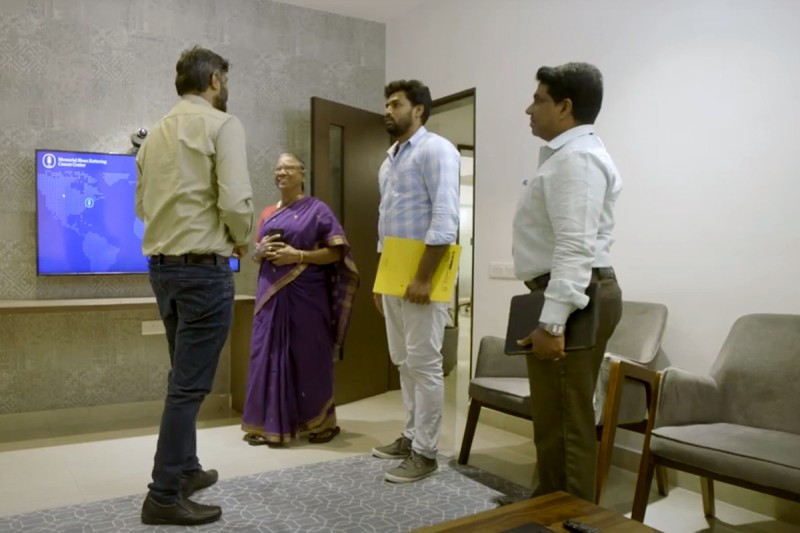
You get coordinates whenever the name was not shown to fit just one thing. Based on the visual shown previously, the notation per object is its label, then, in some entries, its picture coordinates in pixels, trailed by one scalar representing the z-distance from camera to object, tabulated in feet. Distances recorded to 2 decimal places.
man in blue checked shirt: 7.70
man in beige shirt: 6.43
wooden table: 3.88
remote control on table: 3.76
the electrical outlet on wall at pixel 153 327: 11.57
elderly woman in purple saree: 9.72
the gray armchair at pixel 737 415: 5.55
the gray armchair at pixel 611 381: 6.94
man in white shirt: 5.13
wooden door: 12.08
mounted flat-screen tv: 10.63
